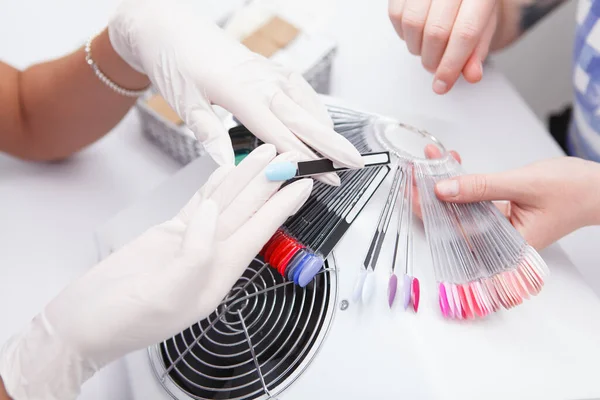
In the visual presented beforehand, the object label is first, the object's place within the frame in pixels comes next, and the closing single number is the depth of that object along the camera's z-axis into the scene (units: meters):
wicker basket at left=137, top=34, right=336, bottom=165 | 0.98
